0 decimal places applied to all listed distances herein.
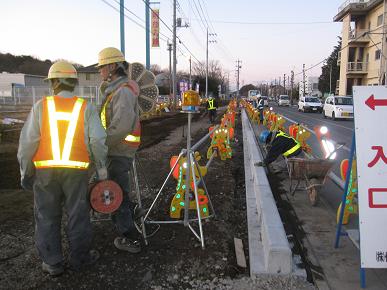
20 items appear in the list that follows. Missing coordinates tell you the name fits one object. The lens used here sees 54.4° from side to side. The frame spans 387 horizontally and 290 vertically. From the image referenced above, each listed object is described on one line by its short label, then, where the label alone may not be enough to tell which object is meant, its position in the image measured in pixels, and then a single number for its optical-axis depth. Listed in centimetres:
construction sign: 343
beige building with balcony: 4412
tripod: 474
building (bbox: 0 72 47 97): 5720
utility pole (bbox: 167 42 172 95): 5275
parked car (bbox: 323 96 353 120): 2522
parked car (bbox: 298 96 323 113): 3812
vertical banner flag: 3292
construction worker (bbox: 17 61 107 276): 352
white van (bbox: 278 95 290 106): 6644
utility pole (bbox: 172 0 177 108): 3536
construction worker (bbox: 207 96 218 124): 2448
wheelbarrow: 590
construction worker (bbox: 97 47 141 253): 386
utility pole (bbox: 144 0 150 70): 2459
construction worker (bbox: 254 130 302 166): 691
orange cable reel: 375
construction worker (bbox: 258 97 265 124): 2268
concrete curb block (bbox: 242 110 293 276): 366
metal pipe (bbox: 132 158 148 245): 453
